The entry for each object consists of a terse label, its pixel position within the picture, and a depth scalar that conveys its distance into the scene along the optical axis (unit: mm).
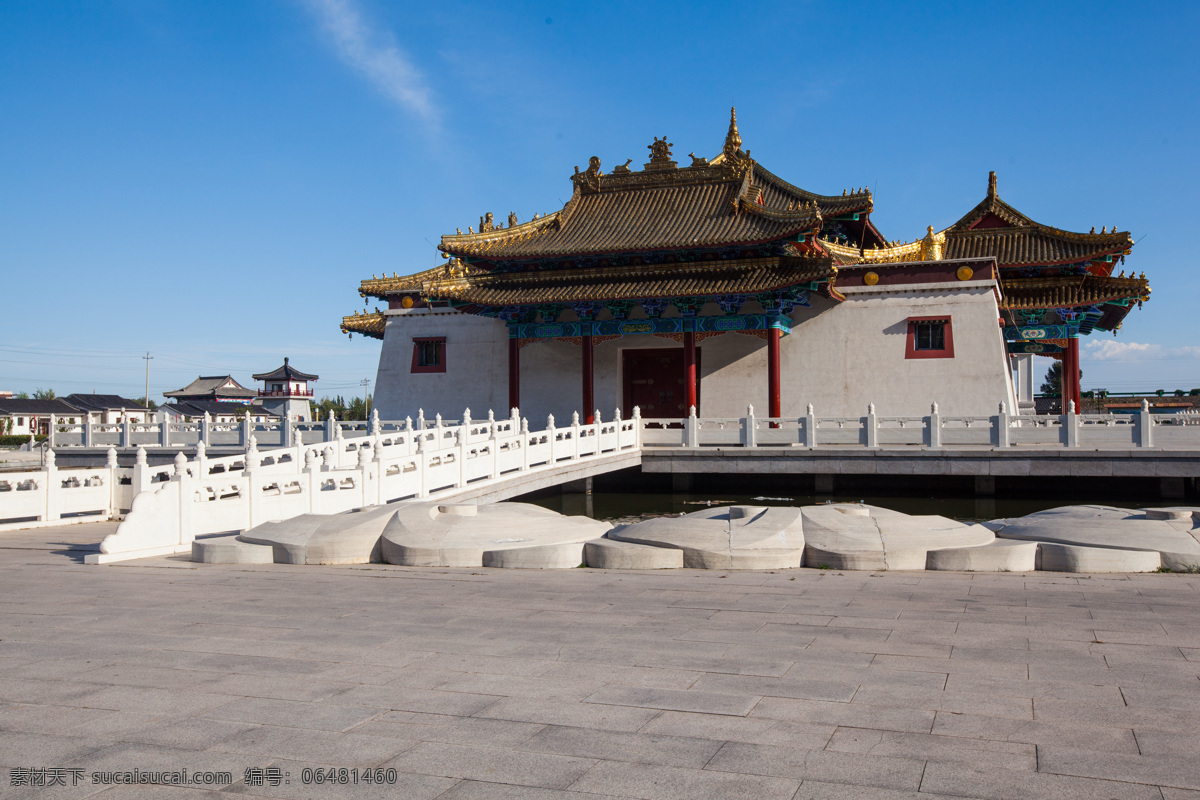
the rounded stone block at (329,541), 9117
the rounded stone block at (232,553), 9242
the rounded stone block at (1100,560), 8094
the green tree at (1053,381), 66750
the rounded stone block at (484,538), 8664
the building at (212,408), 68312
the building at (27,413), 60219
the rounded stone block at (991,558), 8203
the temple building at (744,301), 24797
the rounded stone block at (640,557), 8531
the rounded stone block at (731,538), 8406
